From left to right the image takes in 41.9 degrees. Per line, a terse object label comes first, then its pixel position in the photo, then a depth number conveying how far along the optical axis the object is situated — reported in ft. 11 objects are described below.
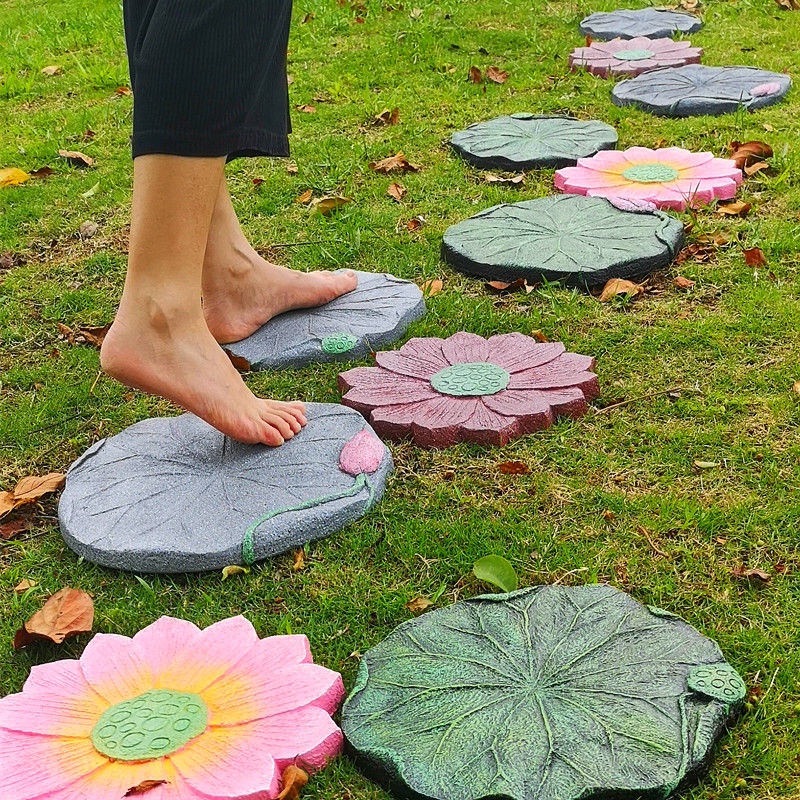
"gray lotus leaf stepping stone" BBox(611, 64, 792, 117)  13.80
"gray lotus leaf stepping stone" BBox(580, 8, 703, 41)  17.76
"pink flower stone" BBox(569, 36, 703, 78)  15.94
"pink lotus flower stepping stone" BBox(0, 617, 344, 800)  4.87
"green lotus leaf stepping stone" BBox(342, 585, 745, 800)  4.84
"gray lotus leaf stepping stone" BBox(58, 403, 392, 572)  6.56
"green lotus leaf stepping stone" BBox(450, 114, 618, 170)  12.56
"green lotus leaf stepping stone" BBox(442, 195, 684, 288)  9.75
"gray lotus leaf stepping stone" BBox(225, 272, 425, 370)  8.89
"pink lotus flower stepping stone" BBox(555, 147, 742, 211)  11.12
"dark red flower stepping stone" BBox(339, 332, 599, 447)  7.64
